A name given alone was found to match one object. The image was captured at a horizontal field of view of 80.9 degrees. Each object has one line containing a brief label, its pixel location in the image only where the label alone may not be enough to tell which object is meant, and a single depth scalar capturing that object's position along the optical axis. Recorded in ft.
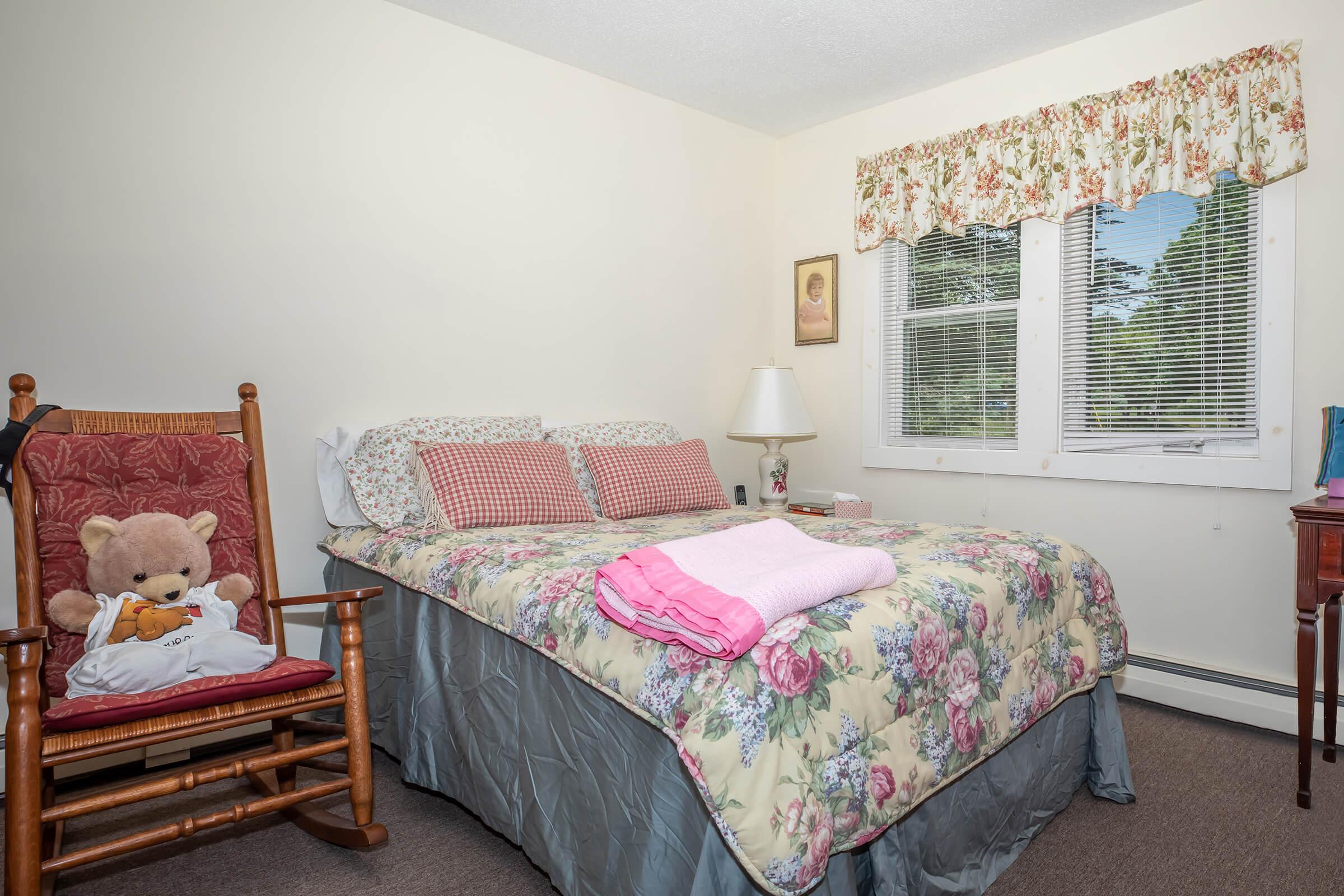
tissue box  11.21
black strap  6.51
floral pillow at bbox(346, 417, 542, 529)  8.29
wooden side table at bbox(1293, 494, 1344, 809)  6.75
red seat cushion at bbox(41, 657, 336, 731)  5.09
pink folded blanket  4.37
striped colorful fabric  7.31
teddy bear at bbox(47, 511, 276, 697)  5.80
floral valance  8.71
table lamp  12.16
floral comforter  4.00
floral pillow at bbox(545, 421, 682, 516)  9.92
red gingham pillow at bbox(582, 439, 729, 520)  9.60
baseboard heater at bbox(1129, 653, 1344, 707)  8.82
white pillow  8.71
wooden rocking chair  4.82
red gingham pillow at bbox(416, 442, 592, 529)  8.07
